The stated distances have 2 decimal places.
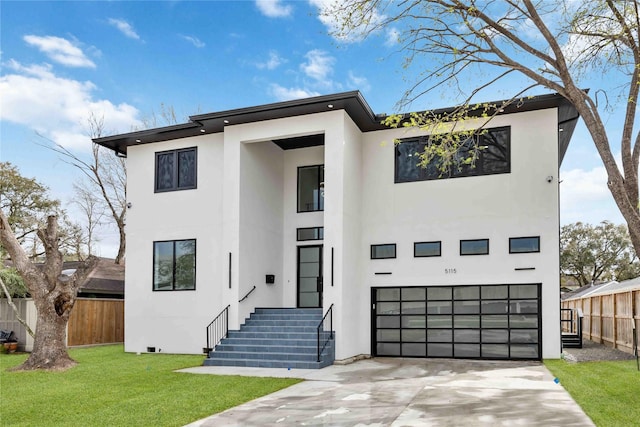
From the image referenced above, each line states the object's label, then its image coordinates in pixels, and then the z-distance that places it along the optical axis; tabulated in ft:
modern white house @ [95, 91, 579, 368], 40.50
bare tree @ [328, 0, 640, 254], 28.02
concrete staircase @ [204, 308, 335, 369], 37.36
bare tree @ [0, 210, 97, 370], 36.99
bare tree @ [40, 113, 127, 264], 80.92
